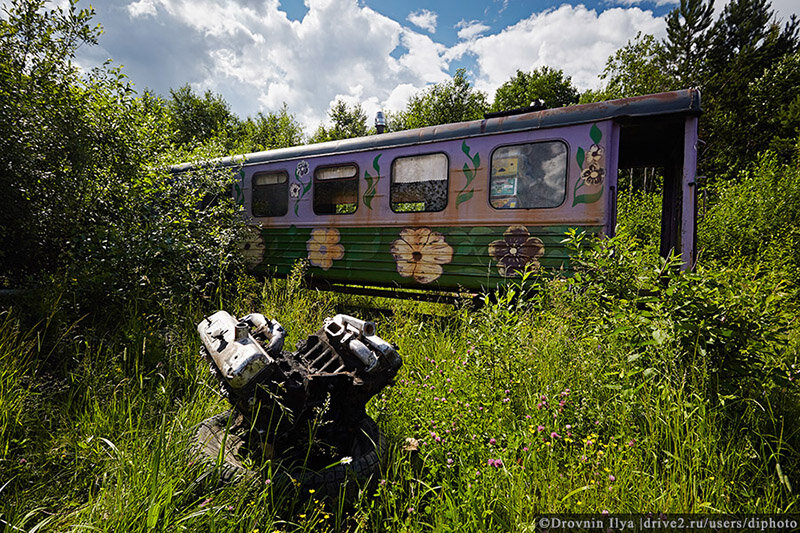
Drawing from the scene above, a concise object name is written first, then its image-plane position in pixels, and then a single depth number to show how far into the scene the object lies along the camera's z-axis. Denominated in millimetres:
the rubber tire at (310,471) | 1675
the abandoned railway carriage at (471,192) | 4230
